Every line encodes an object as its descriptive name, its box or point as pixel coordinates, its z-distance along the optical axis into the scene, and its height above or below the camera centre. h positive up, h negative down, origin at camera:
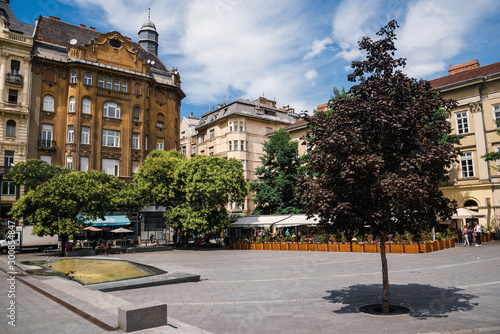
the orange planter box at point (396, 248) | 24.28 -2.07
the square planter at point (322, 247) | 28.66 -2.26
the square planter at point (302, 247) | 29.73 -2.27
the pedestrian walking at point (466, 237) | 27.94 -1.63
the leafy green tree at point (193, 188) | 33.88 +3.16
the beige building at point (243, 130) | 59.75 +15.20
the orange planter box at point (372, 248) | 25.58 -2.15
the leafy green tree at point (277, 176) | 43.50 +5.14
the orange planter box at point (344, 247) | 27.18 -2.18
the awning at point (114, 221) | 41.72 +0.21
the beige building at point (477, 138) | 35.91 +7.67
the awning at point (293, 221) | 32.92 -0.19
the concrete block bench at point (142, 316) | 7.10 -1.84
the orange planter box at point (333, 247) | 27.94 -2.22
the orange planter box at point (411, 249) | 23.55 -2.07
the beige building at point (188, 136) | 71.59 +17.11
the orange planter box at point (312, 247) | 29.14 -2.24
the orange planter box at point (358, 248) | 26.45 -2.18
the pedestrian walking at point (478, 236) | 27.39 -1.54
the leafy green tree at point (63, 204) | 29.16 +1.58
